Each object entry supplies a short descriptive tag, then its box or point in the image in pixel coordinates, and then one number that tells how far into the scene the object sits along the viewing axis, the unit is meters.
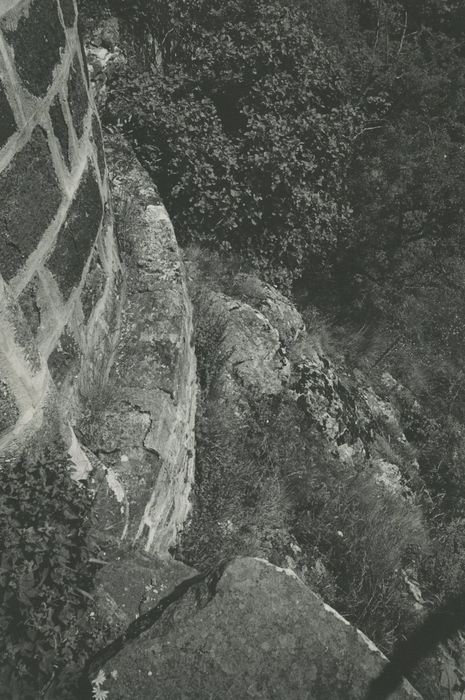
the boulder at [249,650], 2.20
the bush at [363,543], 3.96
